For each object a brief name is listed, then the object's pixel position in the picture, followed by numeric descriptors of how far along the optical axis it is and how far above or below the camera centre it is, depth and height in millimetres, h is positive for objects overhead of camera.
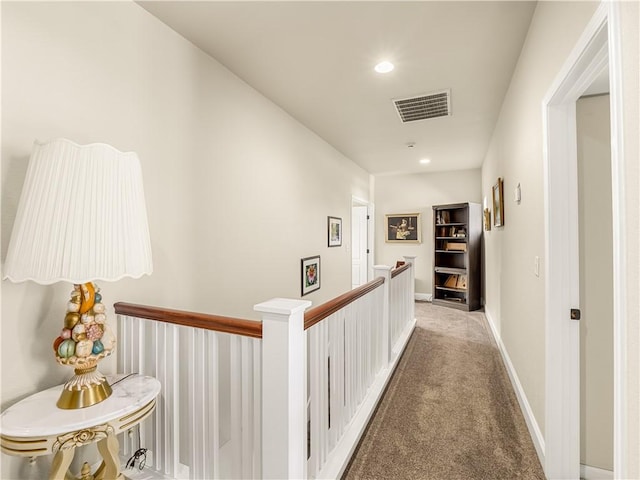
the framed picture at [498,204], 3121 +397
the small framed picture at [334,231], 4367 +176
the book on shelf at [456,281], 5627 -696
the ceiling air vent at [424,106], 2936 +1345
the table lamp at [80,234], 1080 +32
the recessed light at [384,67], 2369 +1339
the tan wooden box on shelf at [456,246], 5588 -61
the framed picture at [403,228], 6434 +303
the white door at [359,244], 6508 -24
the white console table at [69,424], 1072 -636
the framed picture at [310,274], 3566 -366
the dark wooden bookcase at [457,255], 5438 -226
